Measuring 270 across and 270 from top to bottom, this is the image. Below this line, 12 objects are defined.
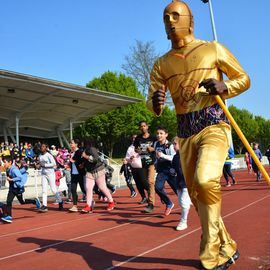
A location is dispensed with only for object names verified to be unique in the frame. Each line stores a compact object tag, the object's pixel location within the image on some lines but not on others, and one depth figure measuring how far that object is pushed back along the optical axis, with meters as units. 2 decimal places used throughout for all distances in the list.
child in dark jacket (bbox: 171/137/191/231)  5.25
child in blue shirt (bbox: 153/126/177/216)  6.24
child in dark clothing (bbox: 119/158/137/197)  10.40
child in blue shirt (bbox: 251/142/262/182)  12.93
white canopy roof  21.63
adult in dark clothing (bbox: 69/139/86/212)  7.91
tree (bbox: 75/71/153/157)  33.80
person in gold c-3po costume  2.78
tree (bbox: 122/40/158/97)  35.20
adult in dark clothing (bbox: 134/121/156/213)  7.01
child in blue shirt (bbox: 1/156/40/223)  7.38
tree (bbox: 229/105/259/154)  56.80
